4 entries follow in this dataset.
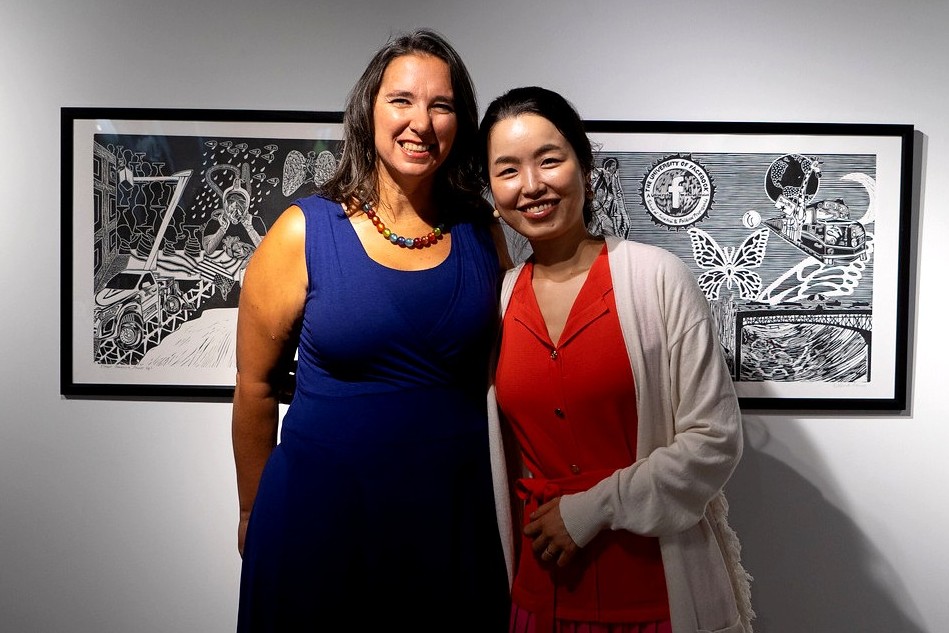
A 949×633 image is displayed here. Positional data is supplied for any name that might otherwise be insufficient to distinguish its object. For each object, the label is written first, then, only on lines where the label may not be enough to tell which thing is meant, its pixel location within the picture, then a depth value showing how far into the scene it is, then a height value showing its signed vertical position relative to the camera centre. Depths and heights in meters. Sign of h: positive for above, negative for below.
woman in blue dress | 1.30 -0.16
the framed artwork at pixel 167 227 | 1.81 +0.17
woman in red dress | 1.19 -0.18
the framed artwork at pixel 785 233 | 1.80 +0.17
